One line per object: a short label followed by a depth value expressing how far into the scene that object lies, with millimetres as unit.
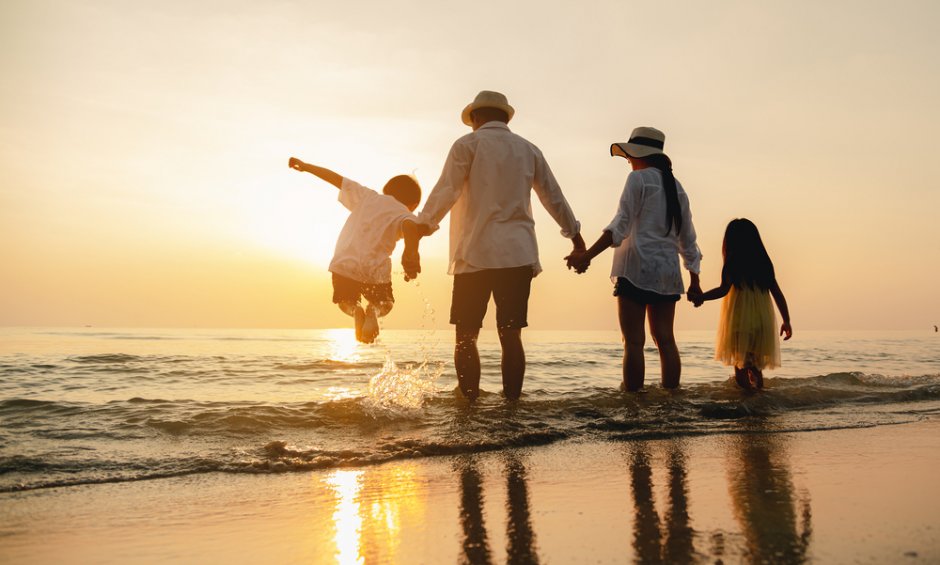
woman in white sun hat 5961
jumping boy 5922
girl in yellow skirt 6395
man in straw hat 5410
